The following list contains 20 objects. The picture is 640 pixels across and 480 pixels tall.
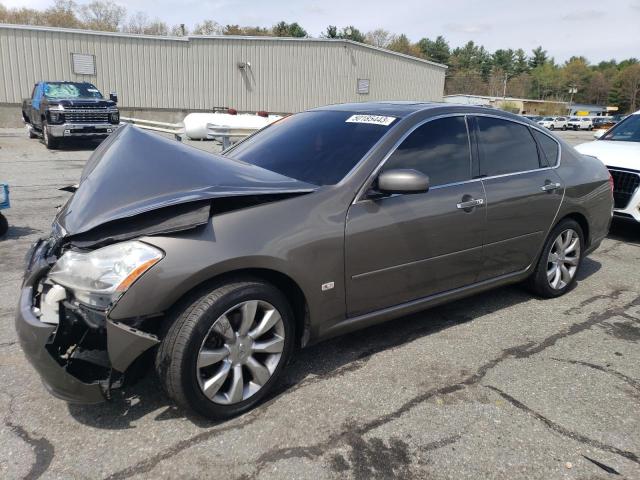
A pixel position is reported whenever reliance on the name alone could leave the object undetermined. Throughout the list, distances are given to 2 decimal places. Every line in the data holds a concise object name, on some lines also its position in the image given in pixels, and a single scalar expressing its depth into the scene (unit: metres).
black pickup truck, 14.65
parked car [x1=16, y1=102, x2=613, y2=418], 2.39
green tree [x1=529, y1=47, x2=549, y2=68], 148.12
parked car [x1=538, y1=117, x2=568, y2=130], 57.71
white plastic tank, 14.37
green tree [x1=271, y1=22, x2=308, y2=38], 71.94
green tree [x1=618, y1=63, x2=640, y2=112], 118.50
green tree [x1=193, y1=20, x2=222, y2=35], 74.69
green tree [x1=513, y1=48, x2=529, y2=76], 142.50
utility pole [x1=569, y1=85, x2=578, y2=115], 118.97
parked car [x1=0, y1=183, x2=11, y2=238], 5.59
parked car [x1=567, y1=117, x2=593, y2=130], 58.59
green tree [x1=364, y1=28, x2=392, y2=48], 95.56
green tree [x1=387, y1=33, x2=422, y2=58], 97.06
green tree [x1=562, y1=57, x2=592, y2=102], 132.75
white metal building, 23.17
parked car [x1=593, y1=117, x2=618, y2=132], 61.69
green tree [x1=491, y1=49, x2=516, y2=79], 136.12
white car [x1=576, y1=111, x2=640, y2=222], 6.42
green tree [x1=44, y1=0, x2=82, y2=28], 64.75
